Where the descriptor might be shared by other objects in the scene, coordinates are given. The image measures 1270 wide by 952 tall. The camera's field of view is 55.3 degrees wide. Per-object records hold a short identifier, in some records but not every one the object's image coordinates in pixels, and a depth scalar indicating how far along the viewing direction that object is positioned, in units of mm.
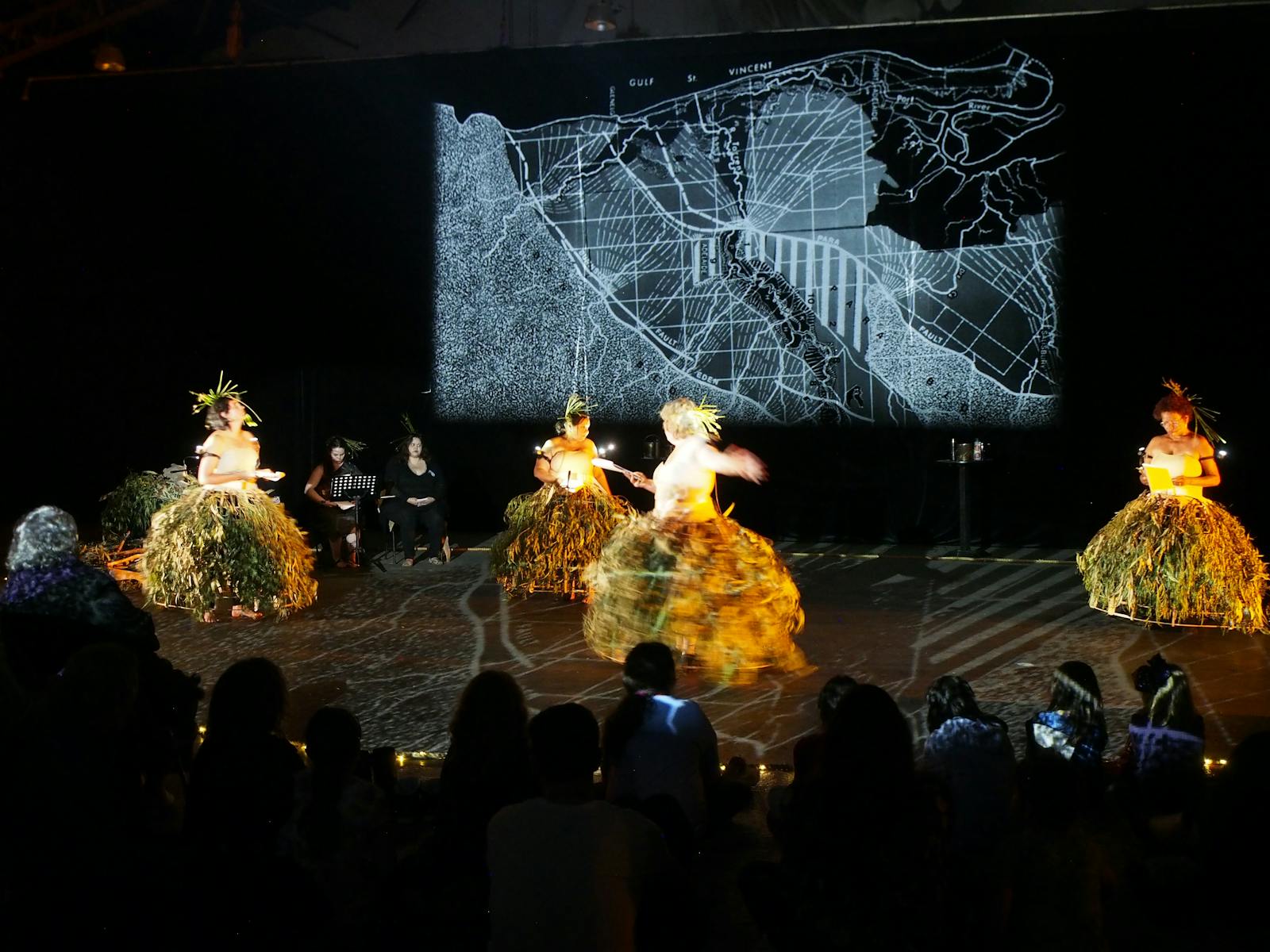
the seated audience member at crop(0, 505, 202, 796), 3291
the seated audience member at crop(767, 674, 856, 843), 2561
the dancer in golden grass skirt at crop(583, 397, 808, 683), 4836
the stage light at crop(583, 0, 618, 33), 8391
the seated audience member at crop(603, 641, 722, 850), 2873
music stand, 7879
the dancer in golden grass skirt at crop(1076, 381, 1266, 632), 5699
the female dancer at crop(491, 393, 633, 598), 6758
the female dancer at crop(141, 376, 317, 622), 6148
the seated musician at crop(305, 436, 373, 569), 7949
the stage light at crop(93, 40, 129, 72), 8859
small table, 8141
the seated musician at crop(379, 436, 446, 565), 8125
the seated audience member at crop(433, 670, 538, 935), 2479
